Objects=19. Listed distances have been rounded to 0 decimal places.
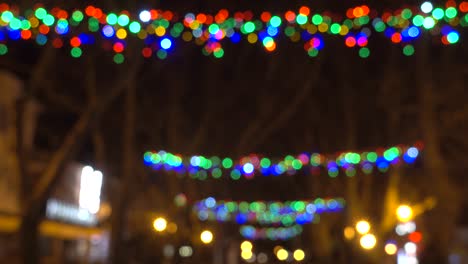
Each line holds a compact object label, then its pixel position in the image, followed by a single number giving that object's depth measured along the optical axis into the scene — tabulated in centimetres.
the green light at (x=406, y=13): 1383
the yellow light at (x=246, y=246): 6473
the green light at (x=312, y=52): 1797
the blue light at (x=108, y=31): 1361
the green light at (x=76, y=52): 1609
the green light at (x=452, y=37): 1415
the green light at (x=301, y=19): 1435
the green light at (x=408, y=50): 1705
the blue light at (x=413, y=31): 1397
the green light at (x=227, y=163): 2334
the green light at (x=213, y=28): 1445
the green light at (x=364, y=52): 2023
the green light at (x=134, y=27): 1351
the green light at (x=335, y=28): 1442
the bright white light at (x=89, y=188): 2383
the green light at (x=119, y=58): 1515
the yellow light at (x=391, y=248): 3159
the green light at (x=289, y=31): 1552
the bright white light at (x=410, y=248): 2925
